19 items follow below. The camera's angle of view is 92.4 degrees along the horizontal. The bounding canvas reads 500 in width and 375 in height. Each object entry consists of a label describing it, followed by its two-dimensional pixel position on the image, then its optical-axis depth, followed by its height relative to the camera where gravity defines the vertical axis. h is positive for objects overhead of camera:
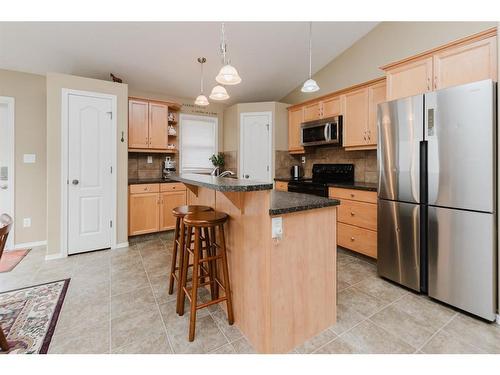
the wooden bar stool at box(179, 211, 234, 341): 1.64 -0.50
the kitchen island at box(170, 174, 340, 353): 1.46 -0.52
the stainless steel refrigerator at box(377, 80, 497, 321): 1.79 -0.05
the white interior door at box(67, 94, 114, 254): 3.17 +0.21
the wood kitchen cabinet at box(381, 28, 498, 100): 1.93 +1.11
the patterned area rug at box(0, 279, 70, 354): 1.59 -1.01
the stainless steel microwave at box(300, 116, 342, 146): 3.62 +0.89
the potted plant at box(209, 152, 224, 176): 4.97 +0.56
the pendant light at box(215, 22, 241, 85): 1.96 +0.92
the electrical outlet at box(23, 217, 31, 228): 3.46 -0.50
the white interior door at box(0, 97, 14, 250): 3.25 +0.45
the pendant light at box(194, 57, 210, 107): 2.96 +1.08
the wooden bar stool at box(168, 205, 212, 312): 1.96 -0.39
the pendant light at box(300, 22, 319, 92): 2.56 +1.09
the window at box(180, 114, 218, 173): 4.79 +0.93
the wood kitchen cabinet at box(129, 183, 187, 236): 3.74 -0.28
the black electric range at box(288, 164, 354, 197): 3.49 +0.16
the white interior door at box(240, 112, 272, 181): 4.50 +0.81
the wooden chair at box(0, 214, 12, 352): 1.32 -0.25
